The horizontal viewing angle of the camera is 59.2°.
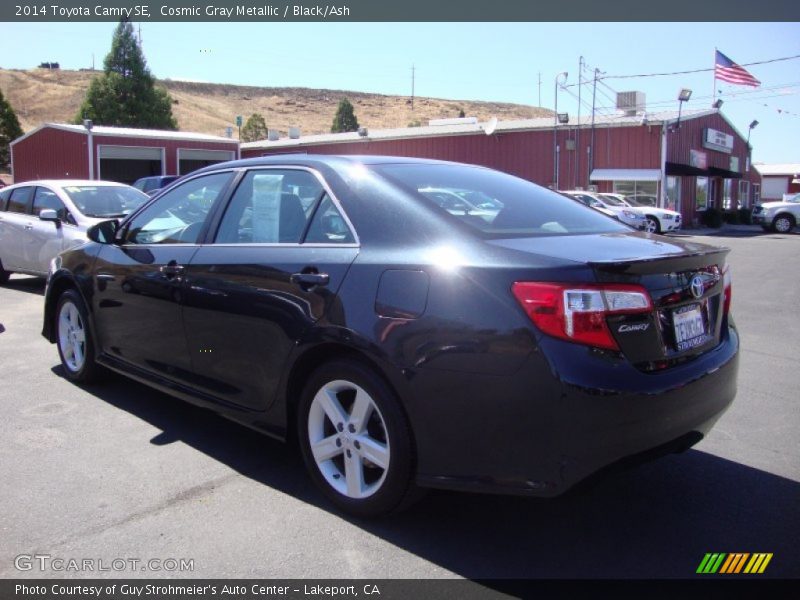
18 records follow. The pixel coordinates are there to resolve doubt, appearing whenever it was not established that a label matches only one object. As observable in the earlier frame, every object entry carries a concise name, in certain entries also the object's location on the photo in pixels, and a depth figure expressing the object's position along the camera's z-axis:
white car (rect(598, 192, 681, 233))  25.76
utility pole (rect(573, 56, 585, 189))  31.95
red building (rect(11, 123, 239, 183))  30.77
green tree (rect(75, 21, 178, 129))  44.09
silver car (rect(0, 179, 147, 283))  8.86
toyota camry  2.61
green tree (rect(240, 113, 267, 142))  65.38
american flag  28.20
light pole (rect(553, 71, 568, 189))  32.03
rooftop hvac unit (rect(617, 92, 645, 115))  33.22
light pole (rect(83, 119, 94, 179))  29.89
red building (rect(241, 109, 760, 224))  30.73
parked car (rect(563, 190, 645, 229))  24.30
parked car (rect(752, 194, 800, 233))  29.05
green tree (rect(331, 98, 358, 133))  69.81
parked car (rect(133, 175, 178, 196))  22.19
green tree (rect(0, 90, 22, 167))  47.38
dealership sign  35.16
